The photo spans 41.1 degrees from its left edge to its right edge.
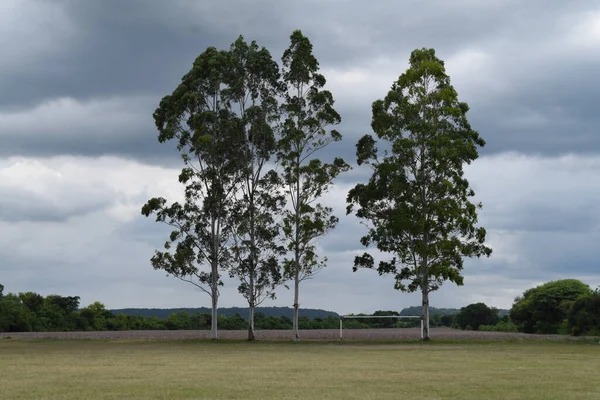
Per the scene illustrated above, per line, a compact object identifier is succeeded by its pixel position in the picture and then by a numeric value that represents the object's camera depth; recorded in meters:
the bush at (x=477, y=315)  82.25
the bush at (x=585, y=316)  56.84
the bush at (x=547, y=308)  71.12
